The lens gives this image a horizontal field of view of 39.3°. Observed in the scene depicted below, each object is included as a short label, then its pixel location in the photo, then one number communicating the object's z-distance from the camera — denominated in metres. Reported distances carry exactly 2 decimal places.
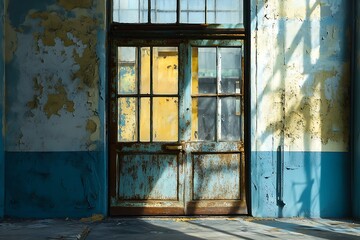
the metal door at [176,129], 5.51
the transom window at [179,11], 5.58
